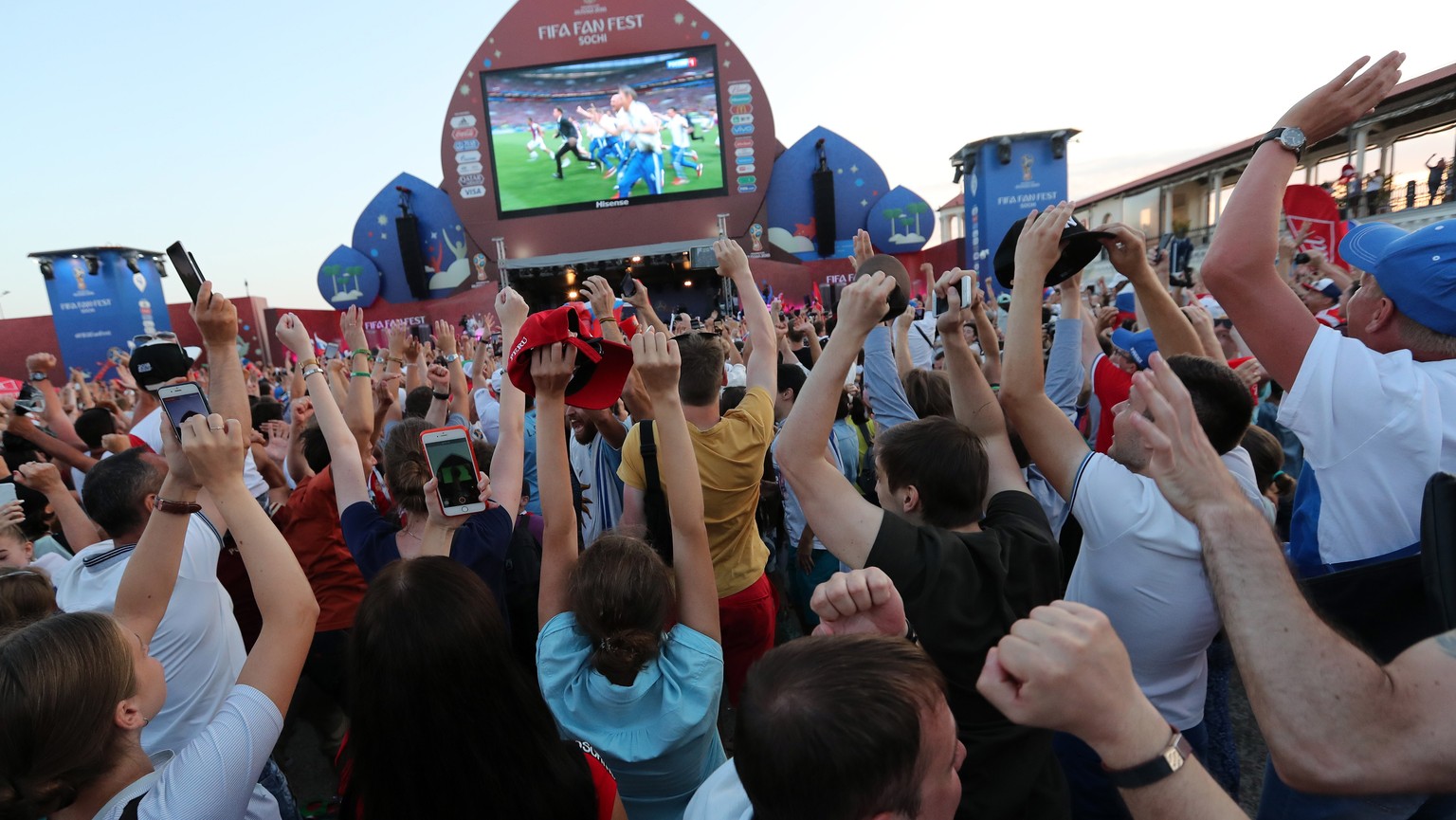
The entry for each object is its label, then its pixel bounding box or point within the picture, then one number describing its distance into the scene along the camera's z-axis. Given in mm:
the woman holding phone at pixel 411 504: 1938
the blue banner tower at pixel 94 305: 16688
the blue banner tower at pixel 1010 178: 16438
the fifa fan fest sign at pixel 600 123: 19312
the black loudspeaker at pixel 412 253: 18953
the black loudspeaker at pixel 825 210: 19016
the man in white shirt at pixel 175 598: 1870
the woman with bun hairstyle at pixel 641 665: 1497
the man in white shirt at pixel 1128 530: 1551
